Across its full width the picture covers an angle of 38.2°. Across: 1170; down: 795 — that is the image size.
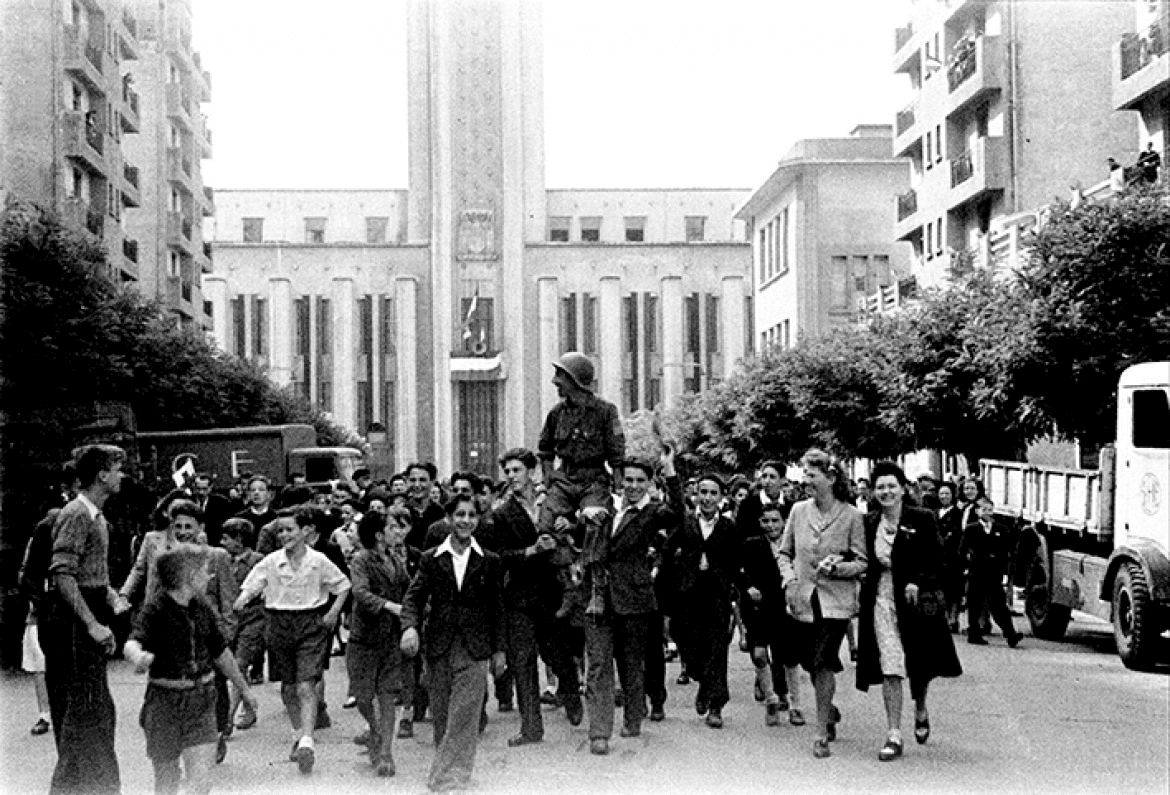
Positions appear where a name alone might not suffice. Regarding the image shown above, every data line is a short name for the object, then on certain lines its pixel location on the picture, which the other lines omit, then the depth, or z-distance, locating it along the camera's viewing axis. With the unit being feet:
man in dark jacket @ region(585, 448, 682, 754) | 36.50
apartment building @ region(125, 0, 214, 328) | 198.08
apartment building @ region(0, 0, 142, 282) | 136.67
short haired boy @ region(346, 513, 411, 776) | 33.19
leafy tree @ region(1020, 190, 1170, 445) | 72.28
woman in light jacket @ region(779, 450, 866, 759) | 34.71
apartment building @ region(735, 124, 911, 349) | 212.43
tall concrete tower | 278.26
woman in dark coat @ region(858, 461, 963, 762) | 33.88
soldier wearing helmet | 39.60
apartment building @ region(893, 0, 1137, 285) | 137.49
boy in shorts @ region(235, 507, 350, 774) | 33.76
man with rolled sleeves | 27.45
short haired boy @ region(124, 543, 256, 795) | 26.48
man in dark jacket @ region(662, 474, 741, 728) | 38.99
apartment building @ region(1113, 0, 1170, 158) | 101.45
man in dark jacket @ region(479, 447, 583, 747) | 36.78
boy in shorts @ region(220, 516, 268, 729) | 37.60
